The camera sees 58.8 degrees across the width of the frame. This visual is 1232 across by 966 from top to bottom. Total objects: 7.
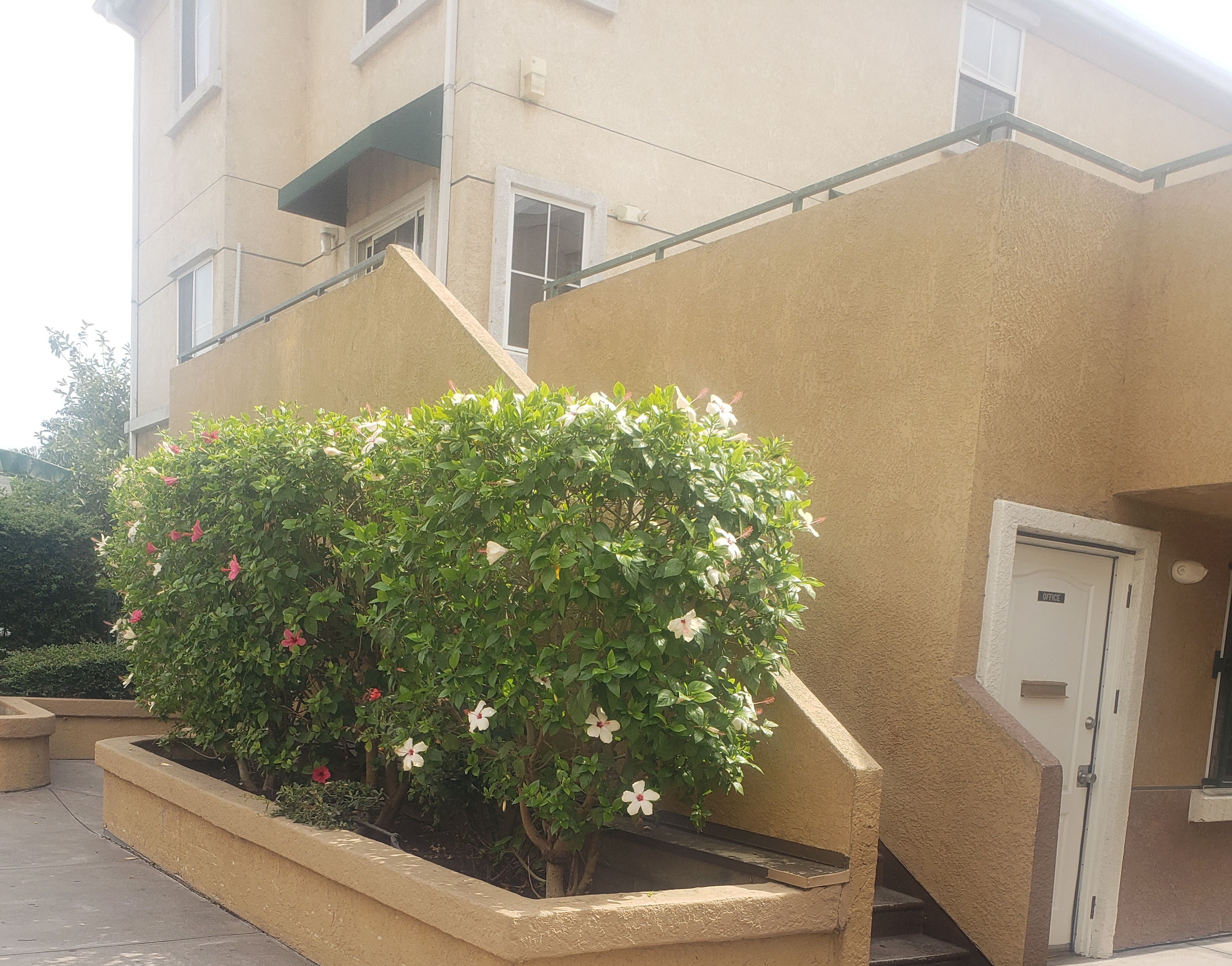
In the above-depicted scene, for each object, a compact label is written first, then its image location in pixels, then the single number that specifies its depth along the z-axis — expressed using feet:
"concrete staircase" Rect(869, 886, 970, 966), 16.56
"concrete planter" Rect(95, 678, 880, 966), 13.34
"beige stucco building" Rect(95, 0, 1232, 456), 31.42
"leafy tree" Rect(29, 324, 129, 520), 71.67
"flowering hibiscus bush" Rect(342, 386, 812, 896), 14.44
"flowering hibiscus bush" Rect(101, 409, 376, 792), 19.80
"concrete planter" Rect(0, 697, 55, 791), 28.55
